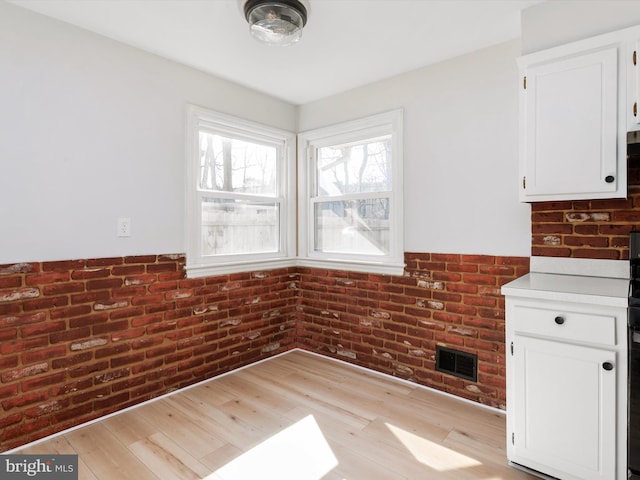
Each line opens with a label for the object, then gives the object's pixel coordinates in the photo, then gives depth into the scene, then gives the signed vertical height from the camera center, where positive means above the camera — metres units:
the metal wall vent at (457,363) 2.52 -0.91
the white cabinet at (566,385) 1.52 -0.67
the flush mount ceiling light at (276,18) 1.88 +1.17
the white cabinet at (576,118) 1.76 +0.60
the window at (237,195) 2.82 +0.36
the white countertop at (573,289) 1.52 -0.25
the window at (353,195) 2.95 +0.37
